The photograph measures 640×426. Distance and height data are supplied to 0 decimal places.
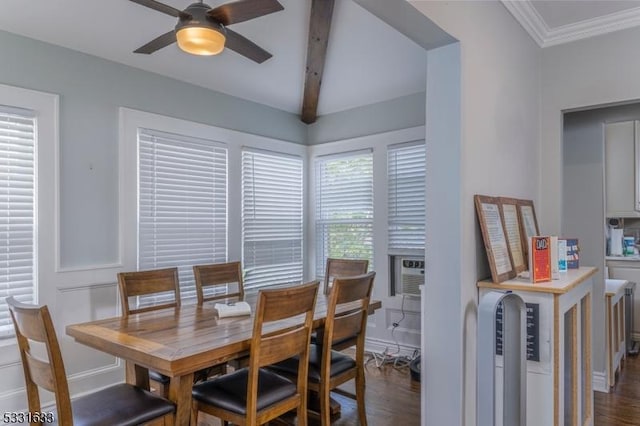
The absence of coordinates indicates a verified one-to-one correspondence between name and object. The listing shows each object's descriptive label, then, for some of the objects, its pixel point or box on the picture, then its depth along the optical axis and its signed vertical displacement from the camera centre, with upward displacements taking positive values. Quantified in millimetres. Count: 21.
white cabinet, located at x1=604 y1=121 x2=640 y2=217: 4327 +452
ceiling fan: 2117 +1031
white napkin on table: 2466 -575
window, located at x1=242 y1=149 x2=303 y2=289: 4324 -50
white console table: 1927 -663
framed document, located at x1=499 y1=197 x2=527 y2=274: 2352 -112
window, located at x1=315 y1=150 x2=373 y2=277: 4445 +72
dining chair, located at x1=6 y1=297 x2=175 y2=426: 1645 -826
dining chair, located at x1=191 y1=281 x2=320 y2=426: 1890 -862
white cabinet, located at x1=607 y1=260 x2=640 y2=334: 4438 -655
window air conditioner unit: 3996 -605
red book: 2102 -243
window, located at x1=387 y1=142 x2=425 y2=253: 4055 +175
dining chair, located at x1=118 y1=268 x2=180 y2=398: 2469 -483
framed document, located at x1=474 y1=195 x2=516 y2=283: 2111 -127
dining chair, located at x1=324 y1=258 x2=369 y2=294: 3445 -467
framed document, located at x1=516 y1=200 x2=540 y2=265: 2547 -57
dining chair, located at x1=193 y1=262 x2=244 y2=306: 3081 -483
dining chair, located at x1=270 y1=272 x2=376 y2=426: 2307 -835
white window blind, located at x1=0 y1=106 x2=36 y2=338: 2734 +42
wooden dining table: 1785 -610
